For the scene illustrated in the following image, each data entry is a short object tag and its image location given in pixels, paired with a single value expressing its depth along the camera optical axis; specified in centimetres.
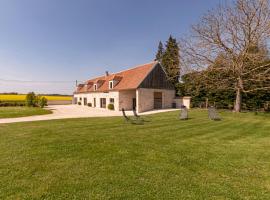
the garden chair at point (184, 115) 1323
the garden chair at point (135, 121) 1220
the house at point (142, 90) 2416
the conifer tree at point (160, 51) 4609
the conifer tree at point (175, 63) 1966
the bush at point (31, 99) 3066
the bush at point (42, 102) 3089
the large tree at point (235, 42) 1435
